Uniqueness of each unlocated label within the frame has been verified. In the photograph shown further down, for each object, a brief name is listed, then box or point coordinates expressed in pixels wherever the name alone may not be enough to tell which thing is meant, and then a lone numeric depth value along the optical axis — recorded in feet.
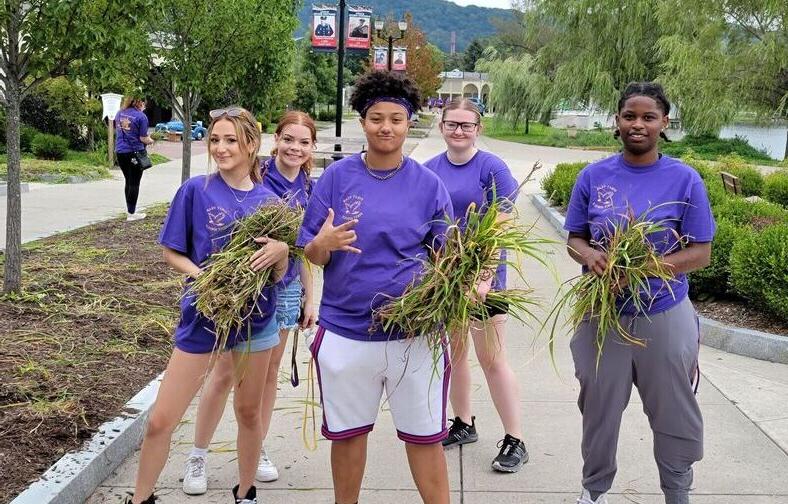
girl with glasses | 12.94
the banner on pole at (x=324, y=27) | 75.41
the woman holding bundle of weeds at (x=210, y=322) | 10.75
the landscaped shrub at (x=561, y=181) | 45.57
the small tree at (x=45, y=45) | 20.42
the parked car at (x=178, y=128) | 118.21
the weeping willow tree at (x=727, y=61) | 89.40
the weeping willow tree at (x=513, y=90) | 145.69
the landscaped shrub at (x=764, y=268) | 20.07
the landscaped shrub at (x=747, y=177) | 51.03
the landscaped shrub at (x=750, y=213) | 28.84
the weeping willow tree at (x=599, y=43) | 110.11
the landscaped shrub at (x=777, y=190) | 47.19
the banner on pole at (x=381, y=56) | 105.25
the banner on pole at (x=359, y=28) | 87.15
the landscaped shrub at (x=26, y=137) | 70.74
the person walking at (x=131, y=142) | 38.34
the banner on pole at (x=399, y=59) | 113.85
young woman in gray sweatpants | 10.41
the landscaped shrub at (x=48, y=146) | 67.51
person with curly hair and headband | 9.58
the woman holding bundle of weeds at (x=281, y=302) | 12.27
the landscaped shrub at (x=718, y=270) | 23.36
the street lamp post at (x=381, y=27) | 101.46
